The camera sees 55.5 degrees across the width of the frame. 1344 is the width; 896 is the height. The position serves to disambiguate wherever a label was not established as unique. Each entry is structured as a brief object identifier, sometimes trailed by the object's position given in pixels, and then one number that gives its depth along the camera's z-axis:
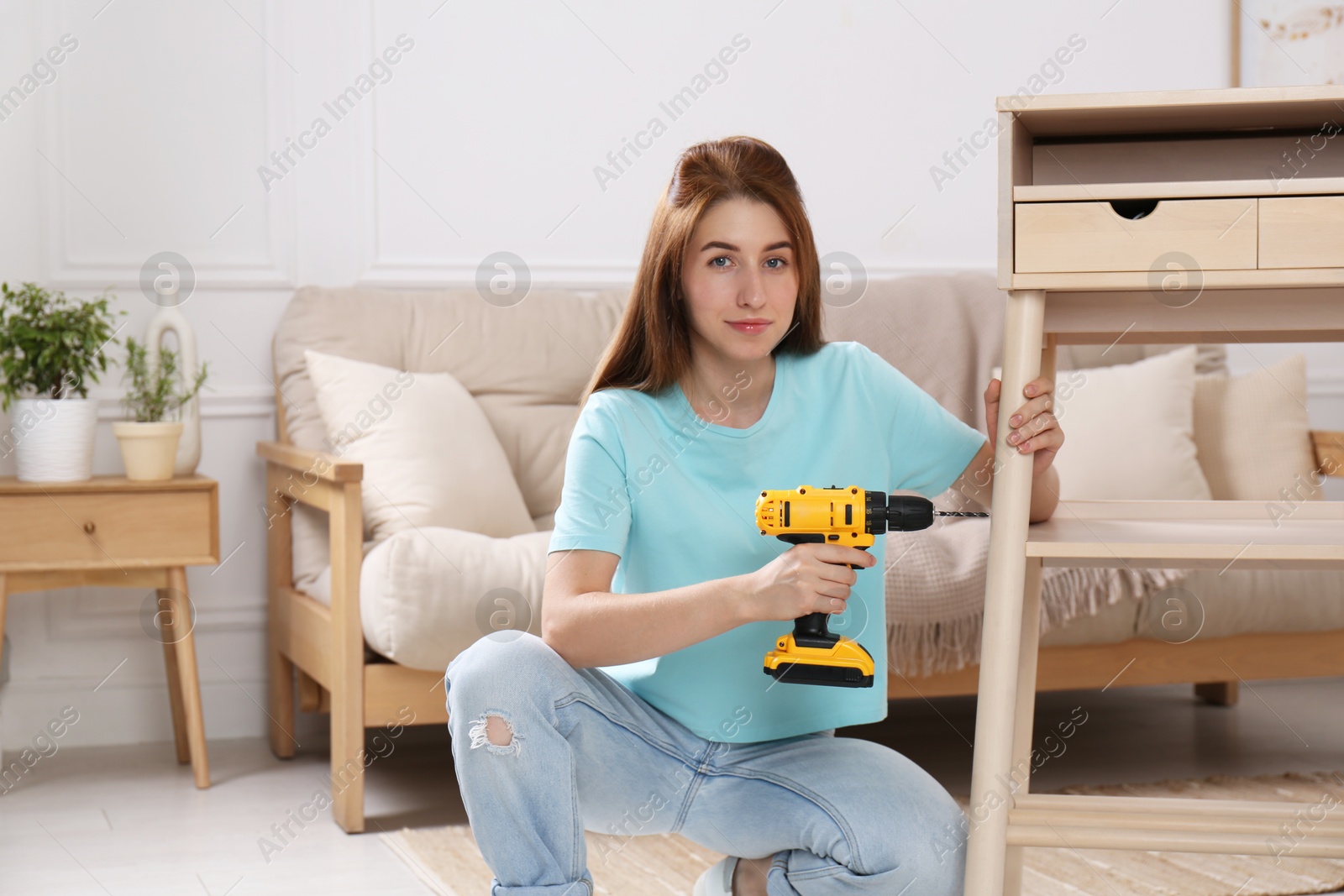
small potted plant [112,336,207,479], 2.39
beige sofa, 2.02
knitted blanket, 2.07
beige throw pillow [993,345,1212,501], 2.46
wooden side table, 2.28
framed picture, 3.15
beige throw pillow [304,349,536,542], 2.36
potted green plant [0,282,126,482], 2.38
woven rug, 1.75
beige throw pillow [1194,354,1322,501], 2.55
